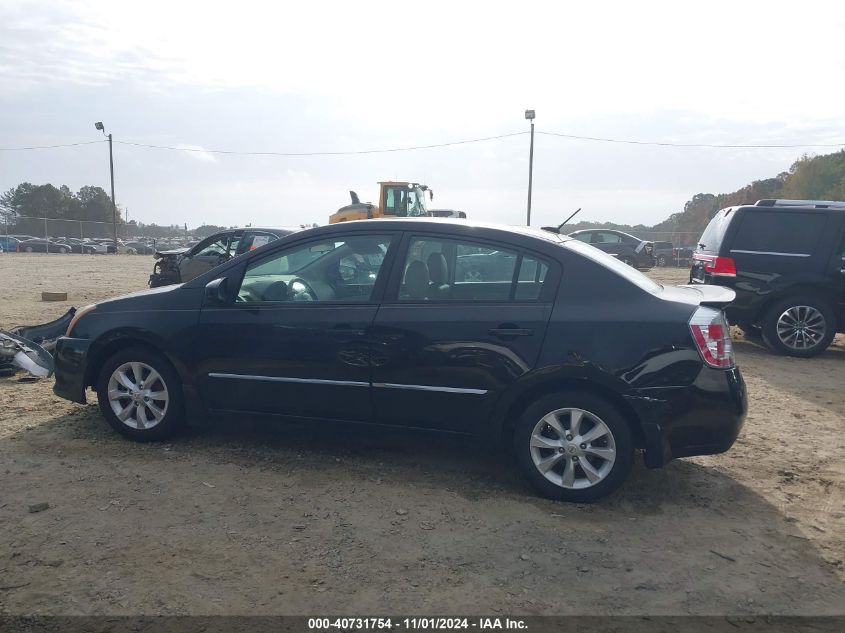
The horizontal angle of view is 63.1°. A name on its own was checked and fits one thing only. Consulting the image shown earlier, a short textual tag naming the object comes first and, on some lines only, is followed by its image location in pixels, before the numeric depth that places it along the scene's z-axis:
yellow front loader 22.00
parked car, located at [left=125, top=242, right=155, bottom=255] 50.71
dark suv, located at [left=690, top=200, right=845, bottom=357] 8.81
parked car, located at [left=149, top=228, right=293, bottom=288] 12.97
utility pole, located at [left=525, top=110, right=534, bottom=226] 33.00
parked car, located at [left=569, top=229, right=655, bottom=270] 25.34
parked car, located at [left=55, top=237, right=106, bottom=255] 47.56
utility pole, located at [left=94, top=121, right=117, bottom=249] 44.82
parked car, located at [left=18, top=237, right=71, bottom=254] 45.66
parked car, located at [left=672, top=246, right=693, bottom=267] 33.80
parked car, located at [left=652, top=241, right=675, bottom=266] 33.94
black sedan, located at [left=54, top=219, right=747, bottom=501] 4.07
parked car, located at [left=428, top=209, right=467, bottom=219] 25.42
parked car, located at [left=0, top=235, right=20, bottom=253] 46.10
